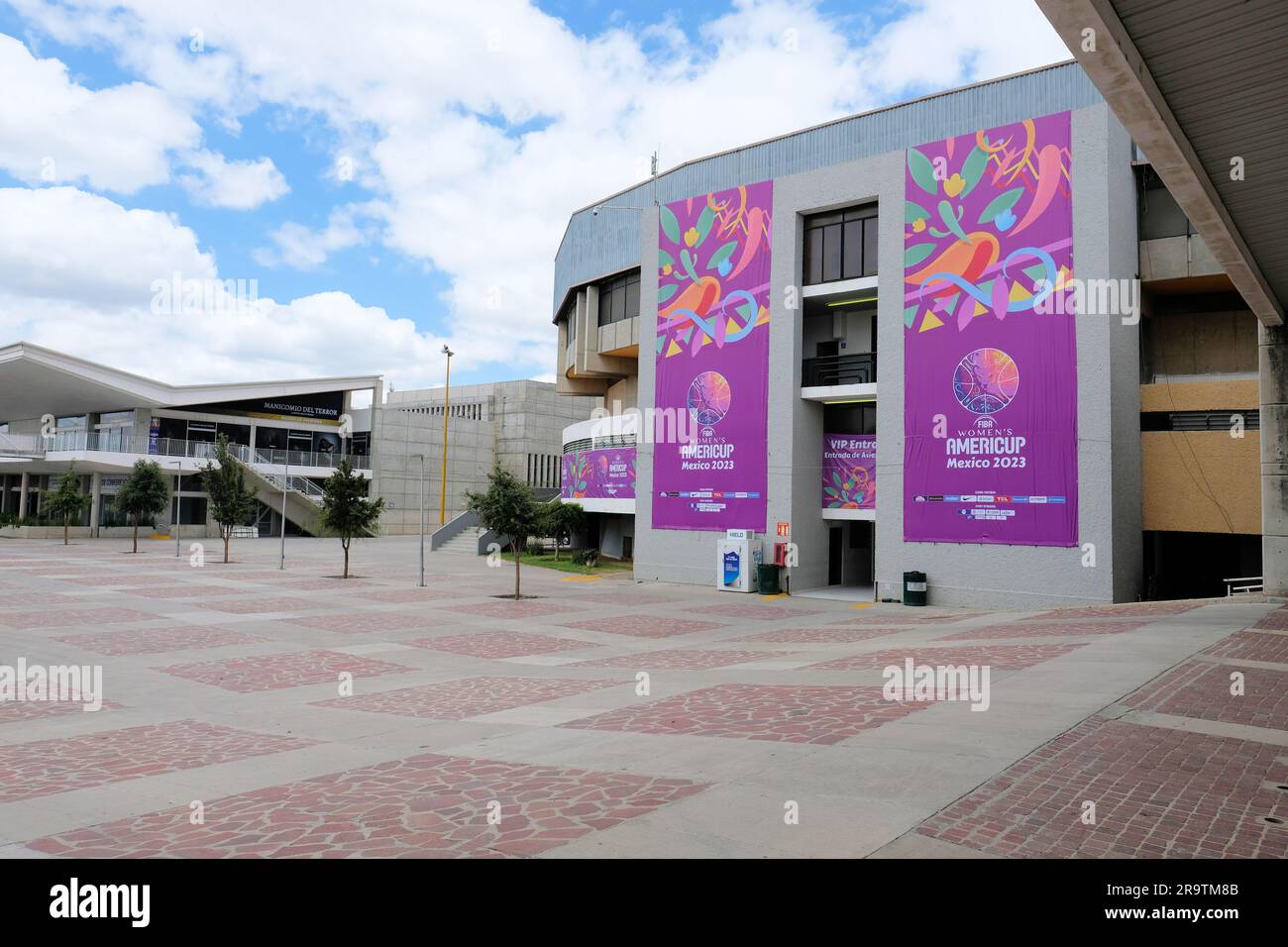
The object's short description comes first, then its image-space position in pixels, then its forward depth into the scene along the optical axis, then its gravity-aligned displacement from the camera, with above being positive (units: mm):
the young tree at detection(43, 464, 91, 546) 45625 +187
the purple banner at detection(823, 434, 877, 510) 26938 +1186
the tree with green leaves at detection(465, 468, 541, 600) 26953 -32
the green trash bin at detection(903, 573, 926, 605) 23641 -2171
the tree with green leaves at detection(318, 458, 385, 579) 31812 -48
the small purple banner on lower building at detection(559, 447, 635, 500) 36344 +1459
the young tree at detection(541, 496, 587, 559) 39319 -442
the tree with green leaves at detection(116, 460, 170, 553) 42250 +682
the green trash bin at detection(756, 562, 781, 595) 26734 -2156
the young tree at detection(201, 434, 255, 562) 37500 +588
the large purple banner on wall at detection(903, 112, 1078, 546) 21891 +4529
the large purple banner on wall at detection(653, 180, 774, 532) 27922 +4961
